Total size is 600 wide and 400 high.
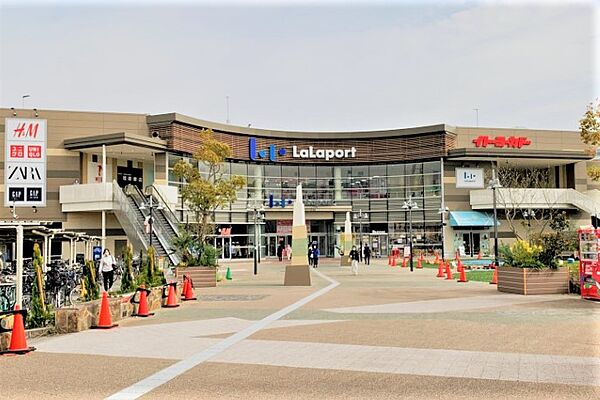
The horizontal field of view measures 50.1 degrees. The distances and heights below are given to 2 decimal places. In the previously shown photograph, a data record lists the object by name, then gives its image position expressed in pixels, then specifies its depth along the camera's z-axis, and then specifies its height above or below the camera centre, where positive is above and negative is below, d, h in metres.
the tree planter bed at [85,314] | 12.68 -1.50
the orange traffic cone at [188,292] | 19.27 -1.54
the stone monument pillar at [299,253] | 23.97 -0.52
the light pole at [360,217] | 55.88 +1.85
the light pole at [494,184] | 31.44 +2.63
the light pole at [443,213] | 49.53 +1.95
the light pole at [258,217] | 33.75 +1.68
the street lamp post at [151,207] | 33.52 +2.01
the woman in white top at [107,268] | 21.69 -0.89
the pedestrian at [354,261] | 30.77 -1.09
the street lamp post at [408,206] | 41.23 +2.08
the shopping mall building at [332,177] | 43.00 +5.13
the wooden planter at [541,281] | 18.70 -1.31
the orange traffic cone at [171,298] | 17.47 -1.56
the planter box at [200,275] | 24.17 -1.31
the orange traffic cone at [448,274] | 27.26 -1.58
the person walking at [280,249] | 55.83 -0.84
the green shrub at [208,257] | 25.06 -0.65
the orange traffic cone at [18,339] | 10.32 -1.57
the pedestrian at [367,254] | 44.84 -1.09
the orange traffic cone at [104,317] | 13.27 -1.56
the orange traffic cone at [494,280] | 23.22 -1.57
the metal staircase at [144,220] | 36.84 +1.26
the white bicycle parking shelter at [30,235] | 12.44 +0.25
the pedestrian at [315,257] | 40.99 -1.15
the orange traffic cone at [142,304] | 15.34 -1.53
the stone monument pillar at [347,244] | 42.56 -0.36
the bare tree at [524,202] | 50.44 +2.73
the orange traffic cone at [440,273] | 29.11 -1.62
